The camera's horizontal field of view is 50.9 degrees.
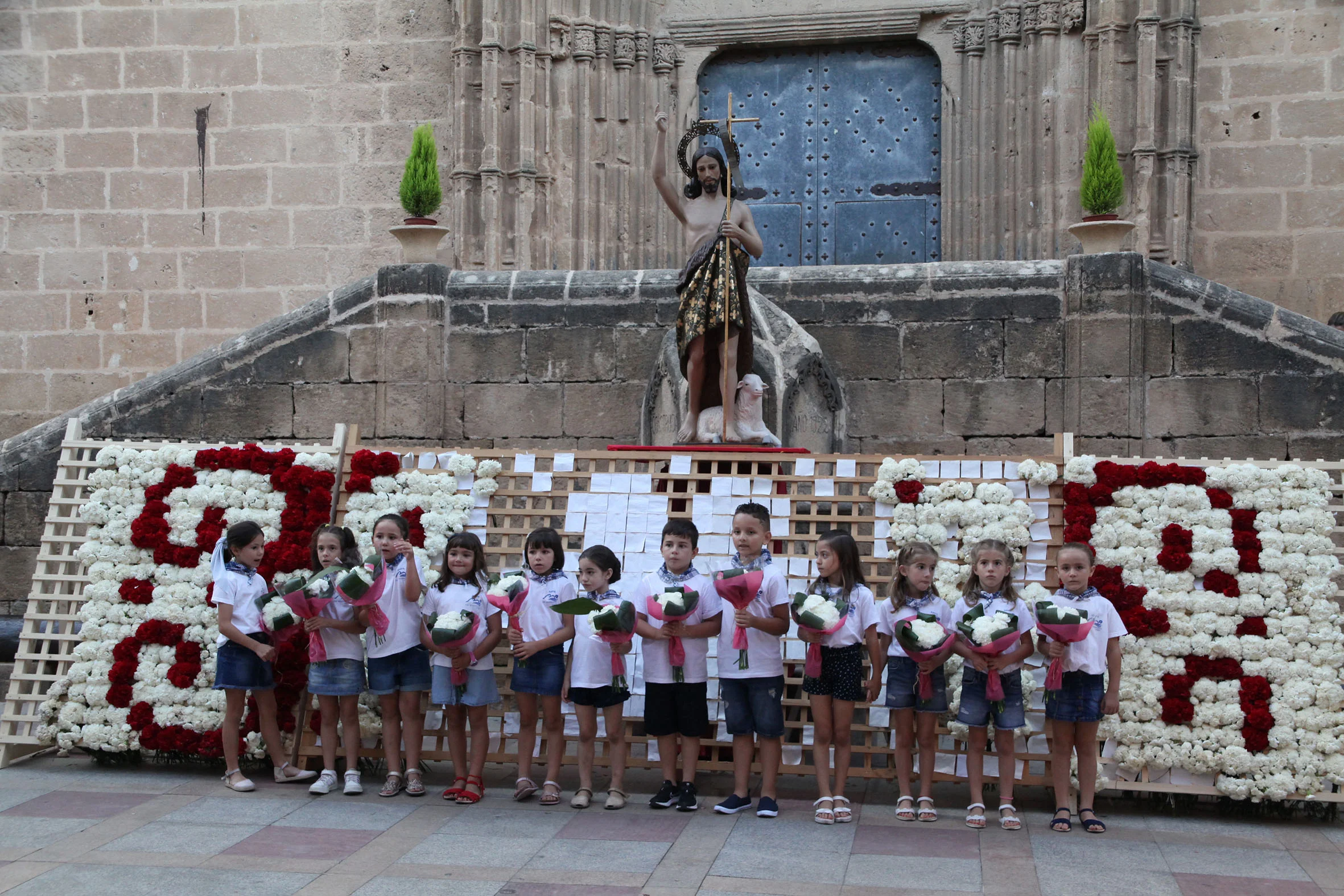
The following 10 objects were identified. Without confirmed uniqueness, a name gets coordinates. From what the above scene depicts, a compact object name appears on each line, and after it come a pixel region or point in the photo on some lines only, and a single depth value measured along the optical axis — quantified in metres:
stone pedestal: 8.92
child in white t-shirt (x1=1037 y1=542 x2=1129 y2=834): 5.86
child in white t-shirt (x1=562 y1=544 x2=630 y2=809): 6.20
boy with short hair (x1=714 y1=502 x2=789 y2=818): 6.05
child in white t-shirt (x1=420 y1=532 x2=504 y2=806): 6.28
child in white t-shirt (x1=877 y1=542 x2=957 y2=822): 6.00
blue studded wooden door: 13.73
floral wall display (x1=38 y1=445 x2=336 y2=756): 6.86
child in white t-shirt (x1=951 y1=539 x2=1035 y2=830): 5.90
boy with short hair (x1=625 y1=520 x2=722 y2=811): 6.14
